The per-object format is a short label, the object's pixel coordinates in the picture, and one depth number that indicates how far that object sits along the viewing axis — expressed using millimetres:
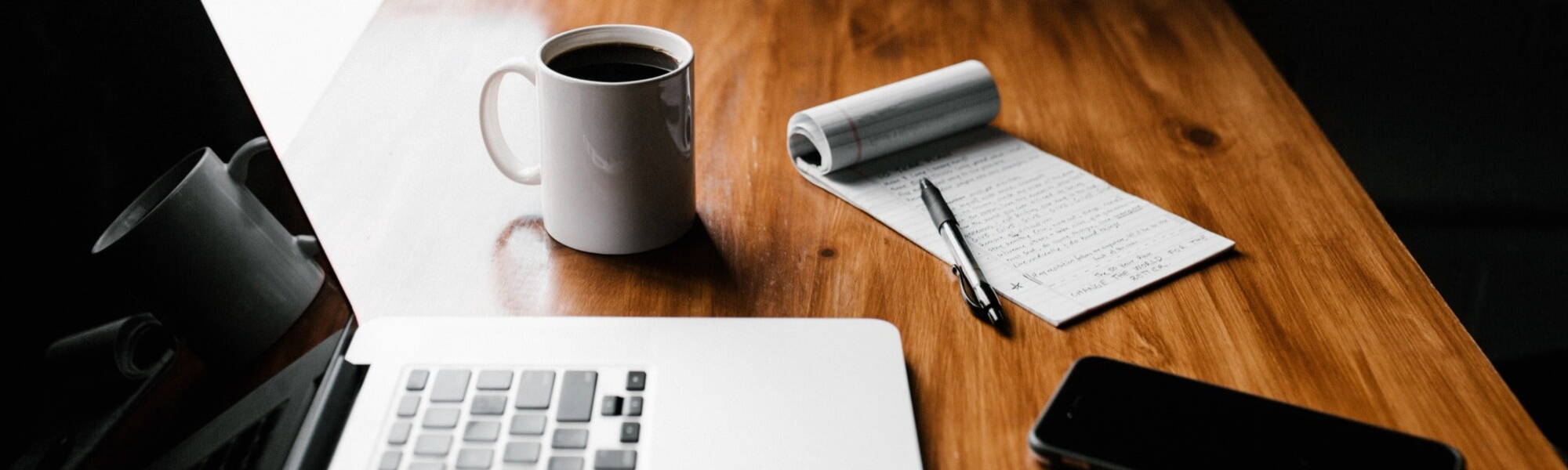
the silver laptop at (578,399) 473
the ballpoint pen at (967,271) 611
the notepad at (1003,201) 651
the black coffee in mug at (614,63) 624
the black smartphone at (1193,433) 485
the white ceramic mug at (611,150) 594
